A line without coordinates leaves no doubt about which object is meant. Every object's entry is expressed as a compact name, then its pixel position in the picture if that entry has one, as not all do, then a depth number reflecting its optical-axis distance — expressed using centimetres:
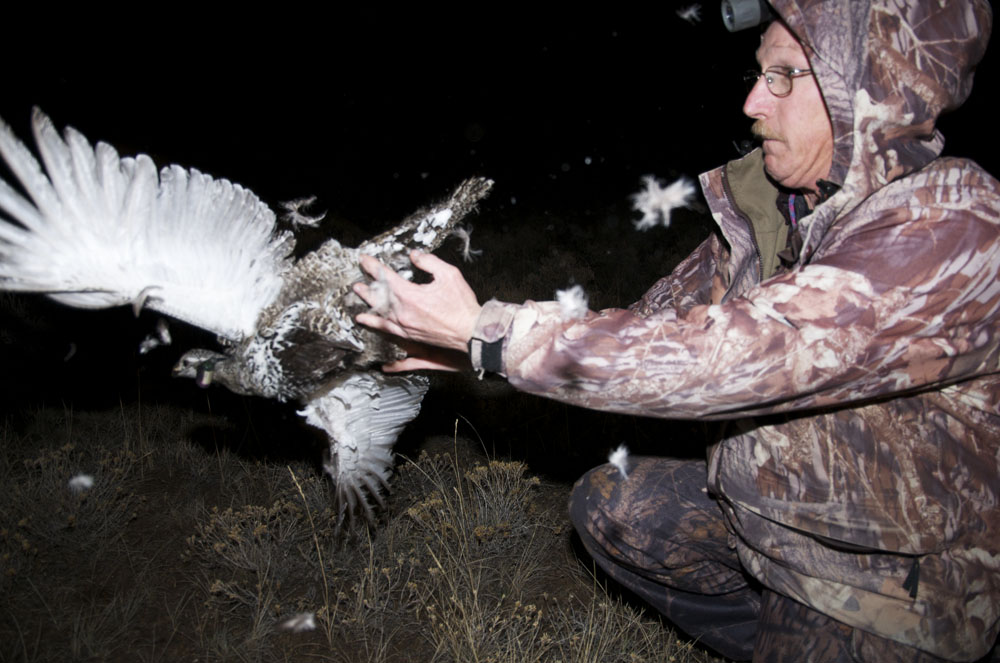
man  134
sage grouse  187
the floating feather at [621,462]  249
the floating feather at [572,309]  142
